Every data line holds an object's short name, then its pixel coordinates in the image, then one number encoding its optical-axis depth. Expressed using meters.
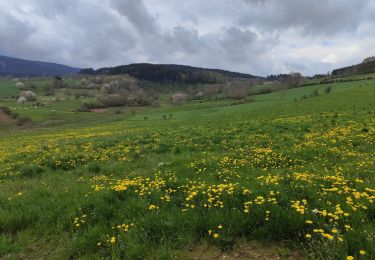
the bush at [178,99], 161.11
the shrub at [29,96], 161.38
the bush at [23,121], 82.00
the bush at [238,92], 127.88
